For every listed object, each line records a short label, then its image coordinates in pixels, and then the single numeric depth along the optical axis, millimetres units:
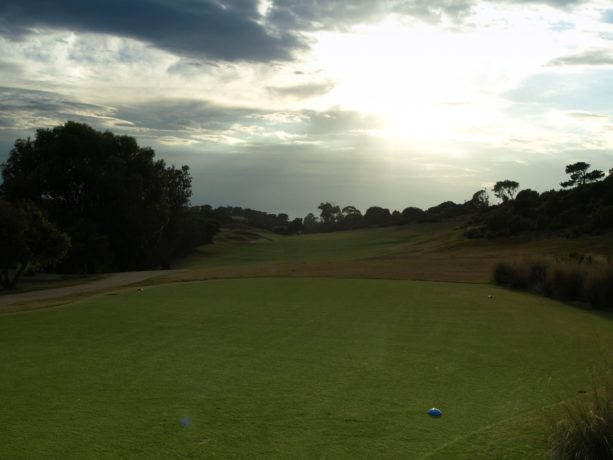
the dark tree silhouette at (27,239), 20672
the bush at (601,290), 14320
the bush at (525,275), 17344
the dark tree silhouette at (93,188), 34656
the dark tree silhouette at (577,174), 63500
